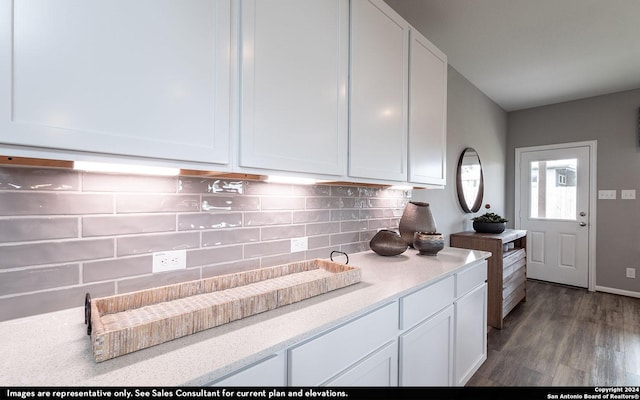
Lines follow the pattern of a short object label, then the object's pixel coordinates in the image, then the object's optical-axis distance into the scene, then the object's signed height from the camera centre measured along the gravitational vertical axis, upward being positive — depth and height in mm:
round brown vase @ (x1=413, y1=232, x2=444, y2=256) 1919 -290
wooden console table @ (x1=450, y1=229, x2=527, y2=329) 2820 -677
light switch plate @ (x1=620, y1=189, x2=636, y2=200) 3676 +90
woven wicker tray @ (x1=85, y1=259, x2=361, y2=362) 719 -353
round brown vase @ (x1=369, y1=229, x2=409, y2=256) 1829 -284
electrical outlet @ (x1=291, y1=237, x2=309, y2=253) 1597 -255
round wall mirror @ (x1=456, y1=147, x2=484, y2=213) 3258 +221
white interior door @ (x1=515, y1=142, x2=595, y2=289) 4035 -128
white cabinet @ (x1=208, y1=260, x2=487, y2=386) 859 -583
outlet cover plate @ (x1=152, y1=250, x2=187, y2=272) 1119 -247
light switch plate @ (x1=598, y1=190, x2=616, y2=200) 3825 +91
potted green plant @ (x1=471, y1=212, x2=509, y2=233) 3172 -261
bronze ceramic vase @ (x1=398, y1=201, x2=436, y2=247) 2105 -161
